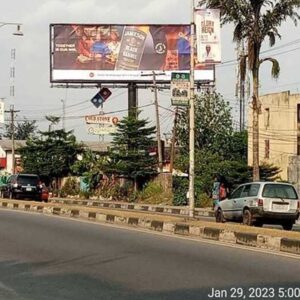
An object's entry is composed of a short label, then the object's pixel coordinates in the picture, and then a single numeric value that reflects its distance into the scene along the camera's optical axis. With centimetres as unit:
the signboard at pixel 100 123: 6450
